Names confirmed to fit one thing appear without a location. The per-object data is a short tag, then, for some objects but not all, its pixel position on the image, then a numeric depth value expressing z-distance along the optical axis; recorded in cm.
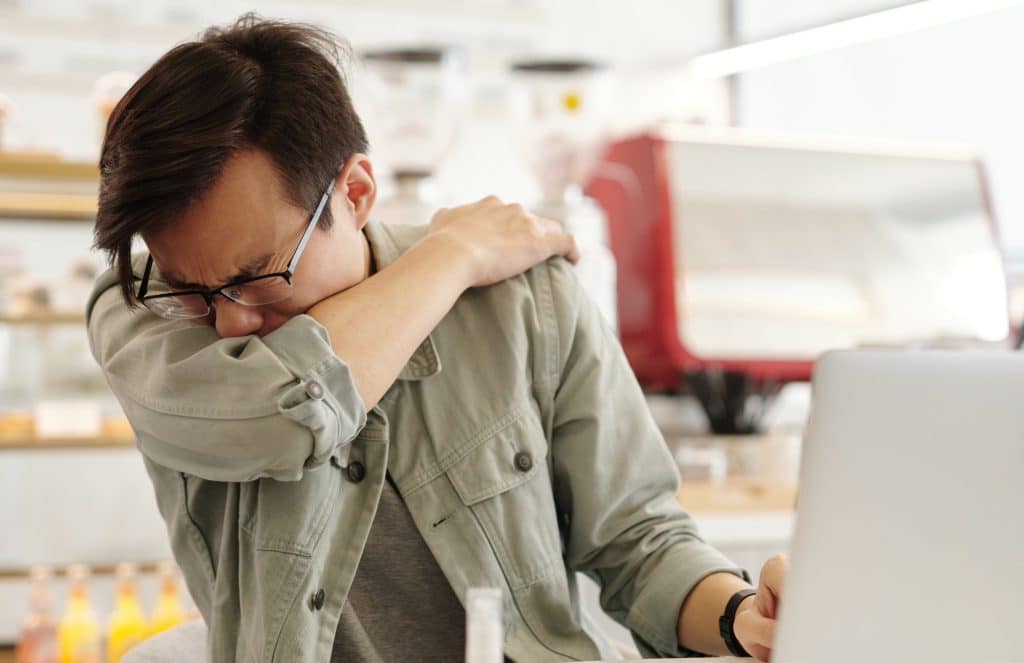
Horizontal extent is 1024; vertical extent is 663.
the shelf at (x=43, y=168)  313
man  104
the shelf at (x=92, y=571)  316
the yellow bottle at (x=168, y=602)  308
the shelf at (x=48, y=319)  315
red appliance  298
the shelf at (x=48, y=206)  318
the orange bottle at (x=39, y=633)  299
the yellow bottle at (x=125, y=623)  302
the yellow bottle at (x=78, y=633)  300
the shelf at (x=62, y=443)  311
